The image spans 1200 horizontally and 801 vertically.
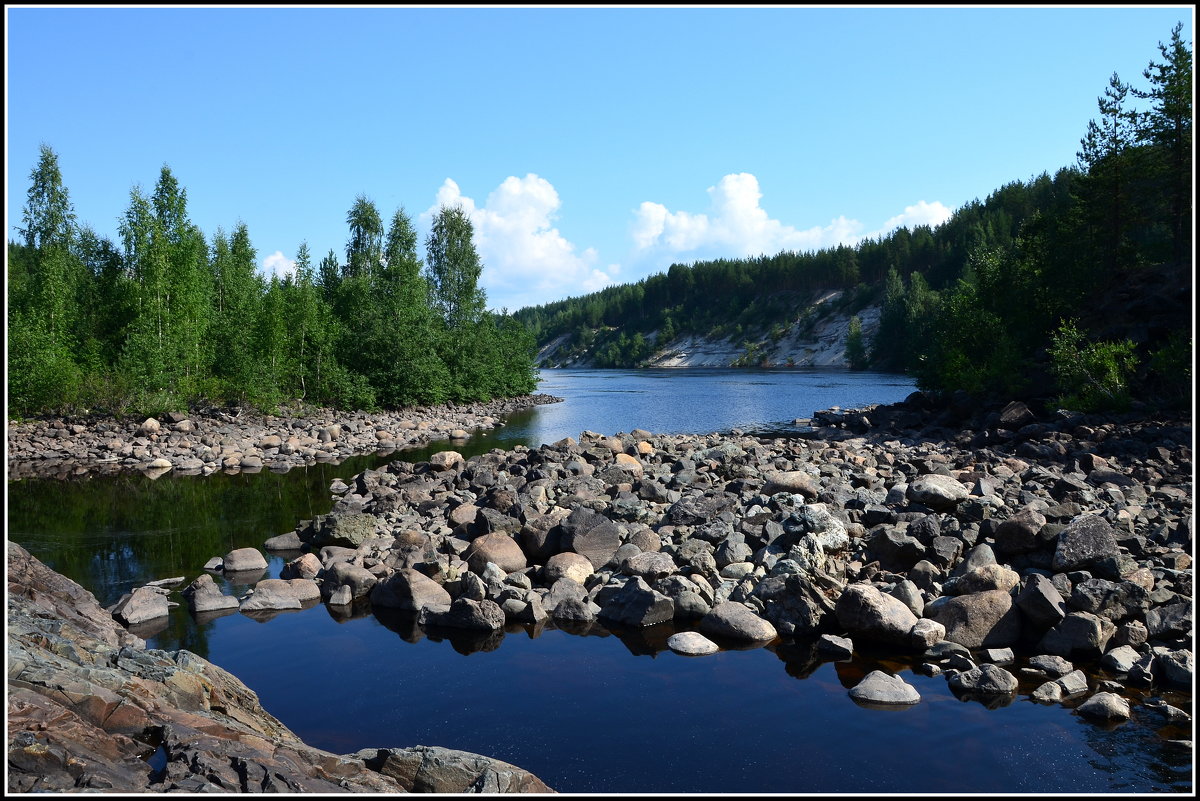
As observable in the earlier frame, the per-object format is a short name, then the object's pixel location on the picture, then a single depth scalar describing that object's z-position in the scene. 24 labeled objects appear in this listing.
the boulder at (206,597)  13.71
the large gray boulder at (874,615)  11.41
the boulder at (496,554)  15.15
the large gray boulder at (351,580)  14.44
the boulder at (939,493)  16.25
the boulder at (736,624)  11.99
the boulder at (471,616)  12.64
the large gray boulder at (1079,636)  10.70
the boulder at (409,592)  13.59
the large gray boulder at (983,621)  11.25
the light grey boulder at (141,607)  12.86
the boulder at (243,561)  15.98
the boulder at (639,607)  12.69
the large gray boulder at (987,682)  9.91
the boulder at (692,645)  11.66
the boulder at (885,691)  9.80
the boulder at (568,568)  14.45
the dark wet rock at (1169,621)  10.87
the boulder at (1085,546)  12.36
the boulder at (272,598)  13.79
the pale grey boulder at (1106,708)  9.11
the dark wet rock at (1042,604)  11.09
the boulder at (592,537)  15.24
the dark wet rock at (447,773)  7.31
